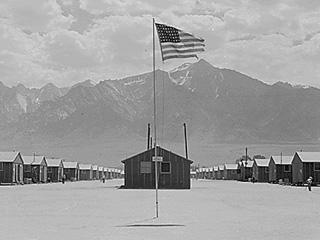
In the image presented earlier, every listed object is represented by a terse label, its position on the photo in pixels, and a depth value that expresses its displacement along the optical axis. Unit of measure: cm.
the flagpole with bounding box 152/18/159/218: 2778
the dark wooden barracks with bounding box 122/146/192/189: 7100
